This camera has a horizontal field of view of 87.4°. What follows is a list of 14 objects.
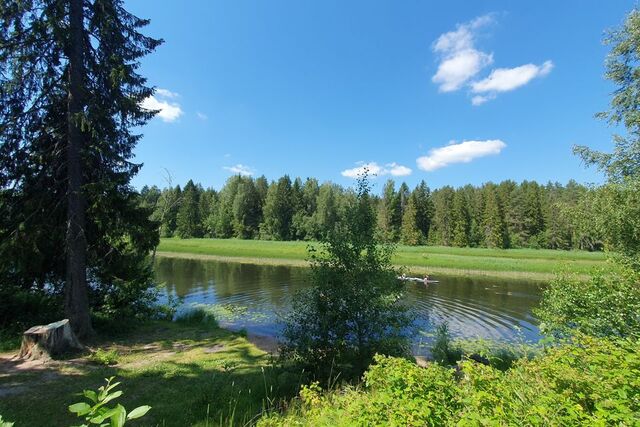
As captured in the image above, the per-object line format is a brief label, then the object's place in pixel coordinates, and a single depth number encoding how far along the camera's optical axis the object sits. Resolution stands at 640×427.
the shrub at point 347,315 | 7.73
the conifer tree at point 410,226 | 74.38
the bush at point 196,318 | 15.11
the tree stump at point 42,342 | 8.89
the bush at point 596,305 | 7.73
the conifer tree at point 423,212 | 80.69
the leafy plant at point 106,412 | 1.36
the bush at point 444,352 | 10.99
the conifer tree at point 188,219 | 82.00
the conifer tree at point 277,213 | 79.88
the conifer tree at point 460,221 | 72.62
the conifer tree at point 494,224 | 68.62
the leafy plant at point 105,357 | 8.98
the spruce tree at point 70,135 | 10.07
